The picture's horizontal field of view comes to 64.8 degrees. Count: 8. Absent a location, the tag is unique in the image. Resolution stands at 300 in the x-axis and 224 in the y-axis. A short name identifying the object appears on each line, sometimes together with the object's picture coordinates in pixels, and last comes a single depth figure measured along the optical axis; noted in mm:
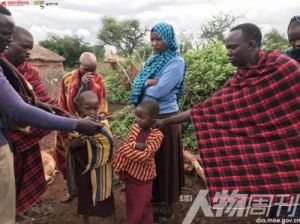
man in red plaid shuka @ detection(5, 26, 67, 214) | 2044
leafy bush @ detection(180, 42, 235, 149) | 4208
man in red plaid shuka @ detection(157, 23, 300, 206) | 1626
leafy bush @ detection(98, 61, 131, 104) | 5949
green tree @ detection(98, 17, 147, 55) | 21569
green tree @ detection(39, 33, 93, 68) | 14741
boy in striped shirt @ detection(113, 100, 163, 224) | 1984
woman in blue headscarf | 2186
